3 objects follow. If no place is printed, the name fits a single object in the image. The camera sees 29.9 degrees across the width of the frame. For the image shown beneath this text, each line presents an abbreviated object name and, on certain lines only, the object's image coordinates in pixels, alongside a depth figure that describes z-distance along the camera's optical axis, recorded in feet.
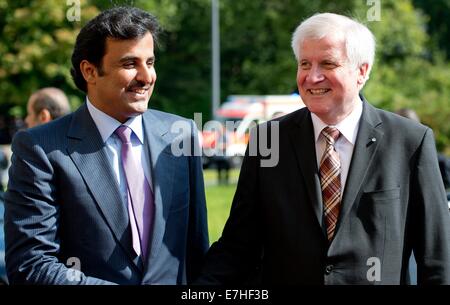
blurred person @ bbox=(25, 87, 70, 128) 21.42
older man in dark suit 10.45
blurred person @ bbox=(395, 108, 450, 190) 23.98
